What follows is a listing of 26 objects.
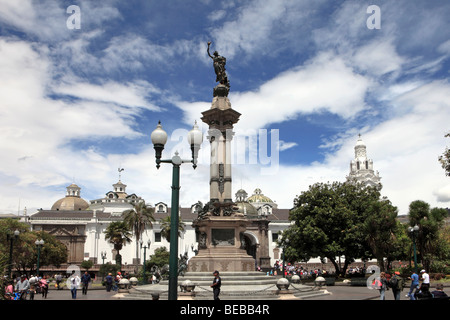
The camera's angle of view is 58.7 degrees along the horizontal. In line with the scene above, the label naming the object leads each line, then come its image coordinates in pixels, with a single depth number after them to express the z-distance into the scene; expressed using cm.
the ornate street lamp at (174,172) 843
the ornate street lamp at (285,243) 3766
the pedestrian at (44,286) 2386
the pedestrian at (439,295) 1088
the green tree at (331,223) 3728
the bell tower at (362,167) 11225
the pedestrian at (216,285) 1308
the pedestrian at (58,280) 3567
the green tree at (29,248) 4991
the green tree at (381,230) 3359
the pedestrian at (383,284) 1541
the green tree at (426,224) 3188
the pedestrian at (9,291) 1300
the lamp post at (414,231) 2612
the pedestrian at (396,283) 1464
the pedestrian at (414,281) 1633
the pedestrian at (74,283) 2106
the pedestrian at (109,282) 2981
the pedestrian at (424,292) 1156
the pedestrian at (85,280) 2553
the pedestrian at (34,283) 2009
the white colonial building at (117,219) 7312
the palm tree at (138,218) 4841
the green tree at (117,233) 5075
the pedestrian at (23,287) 1645
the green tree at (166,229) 5153
